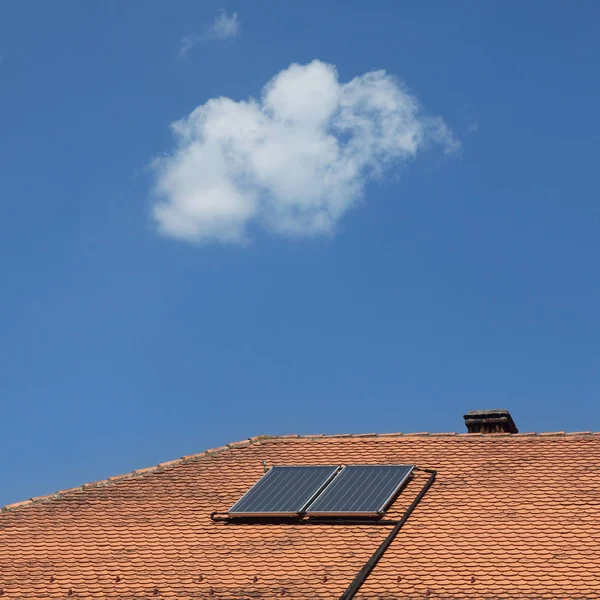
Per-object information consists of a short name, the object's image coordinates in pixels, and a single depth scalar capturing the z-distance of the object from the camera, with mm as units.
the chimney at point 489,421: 22516
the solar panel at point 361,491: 17828
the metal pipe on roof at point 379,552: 15227
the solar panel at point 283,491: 18281
